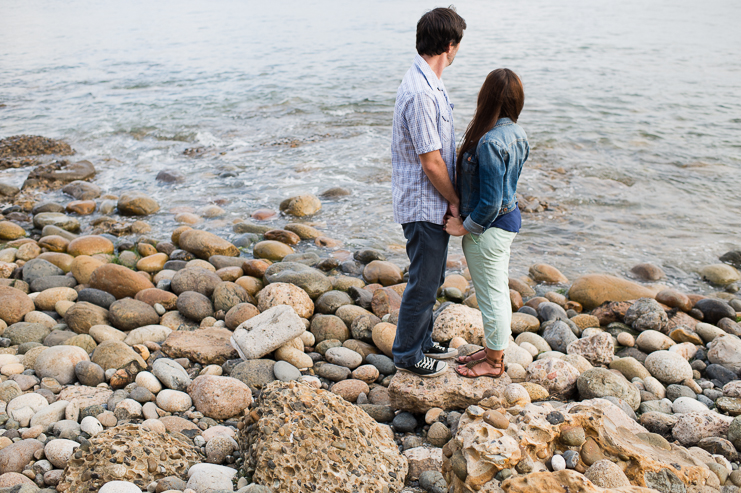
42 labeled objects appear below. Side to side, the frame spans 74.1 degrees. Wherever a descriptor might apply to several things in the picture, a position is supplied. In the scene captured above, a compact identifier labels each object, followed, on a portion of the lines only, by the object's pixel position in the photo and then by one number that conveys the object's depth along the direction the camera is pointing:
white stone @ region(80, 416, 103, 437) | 3.12
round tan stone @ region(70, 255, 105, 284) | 5.70
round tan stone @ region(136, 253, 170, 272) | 6.30
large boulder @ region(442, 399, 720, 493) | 2.31
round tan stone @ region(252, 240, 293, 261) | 6.83
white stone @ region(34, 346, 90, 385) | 3.81
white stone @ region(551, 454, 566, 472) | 2.45
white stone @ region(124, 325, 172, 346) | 4.49
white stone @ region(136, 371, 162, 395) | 3.69
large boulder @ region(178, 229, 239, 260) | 6.70
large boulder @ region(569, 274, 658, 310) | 5.82
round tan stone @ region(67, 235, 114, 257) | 6.70
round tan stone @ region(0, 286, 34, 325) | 4.65
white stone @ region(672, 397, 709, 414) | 3.64
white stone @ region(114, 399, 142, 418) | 3.35
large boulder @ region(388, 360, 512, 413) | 3.49
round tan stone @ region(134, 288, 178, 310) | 5.17
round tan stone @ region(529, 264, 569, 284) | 6.40
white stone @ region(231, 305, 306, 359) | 4.16
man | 2.92
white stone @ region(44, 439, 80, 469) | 2.78
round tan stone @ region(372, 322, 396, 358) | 4.47
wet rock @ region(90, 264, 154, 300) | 5.32
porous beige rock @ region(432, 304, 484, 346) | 4.48
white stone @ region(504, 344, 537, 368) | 4.20
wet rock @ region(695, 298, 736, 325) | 5.43
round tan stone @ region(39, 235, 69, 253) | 6.80
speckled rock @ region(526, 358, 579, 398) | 3.83
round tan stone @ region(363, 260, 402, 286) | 6.25
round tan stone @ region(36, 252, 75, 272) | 6.14
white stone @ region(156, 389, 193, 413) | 3.49
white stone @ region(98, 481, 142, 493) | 2.36
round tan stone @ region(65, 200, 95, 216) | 8.50
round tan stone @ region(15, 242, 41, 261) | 6.46
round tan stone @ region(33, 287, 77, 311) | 5.05
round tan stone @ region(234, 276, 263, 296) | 5.59
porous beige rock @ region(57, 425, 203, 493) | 2.48
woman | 2.90
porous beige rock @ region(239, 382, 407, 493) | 2.53
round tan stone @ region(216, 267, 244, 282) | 5.89
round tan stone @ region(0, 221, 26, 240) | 7.24
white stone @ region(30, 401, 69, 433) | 3.17
